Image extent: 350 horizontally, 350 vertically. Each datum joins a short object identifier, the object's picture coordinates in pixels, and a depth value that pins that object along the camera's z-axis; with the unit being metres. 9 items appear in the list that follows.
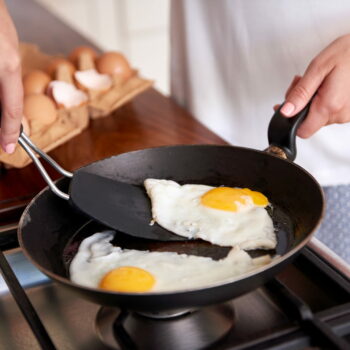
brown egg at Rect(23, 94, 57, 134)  1.05
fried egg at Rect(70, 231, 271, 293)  0.75
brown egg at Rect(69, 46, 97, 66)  1.20
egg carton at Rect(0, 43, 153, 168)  1.03
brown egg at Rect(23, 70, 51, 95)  1.12
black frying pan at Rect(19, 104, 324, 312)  0.71
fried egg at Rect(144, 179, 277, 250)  0.81
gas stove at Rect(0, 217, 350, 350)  0.73
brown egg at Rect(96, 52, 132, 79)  1.18
